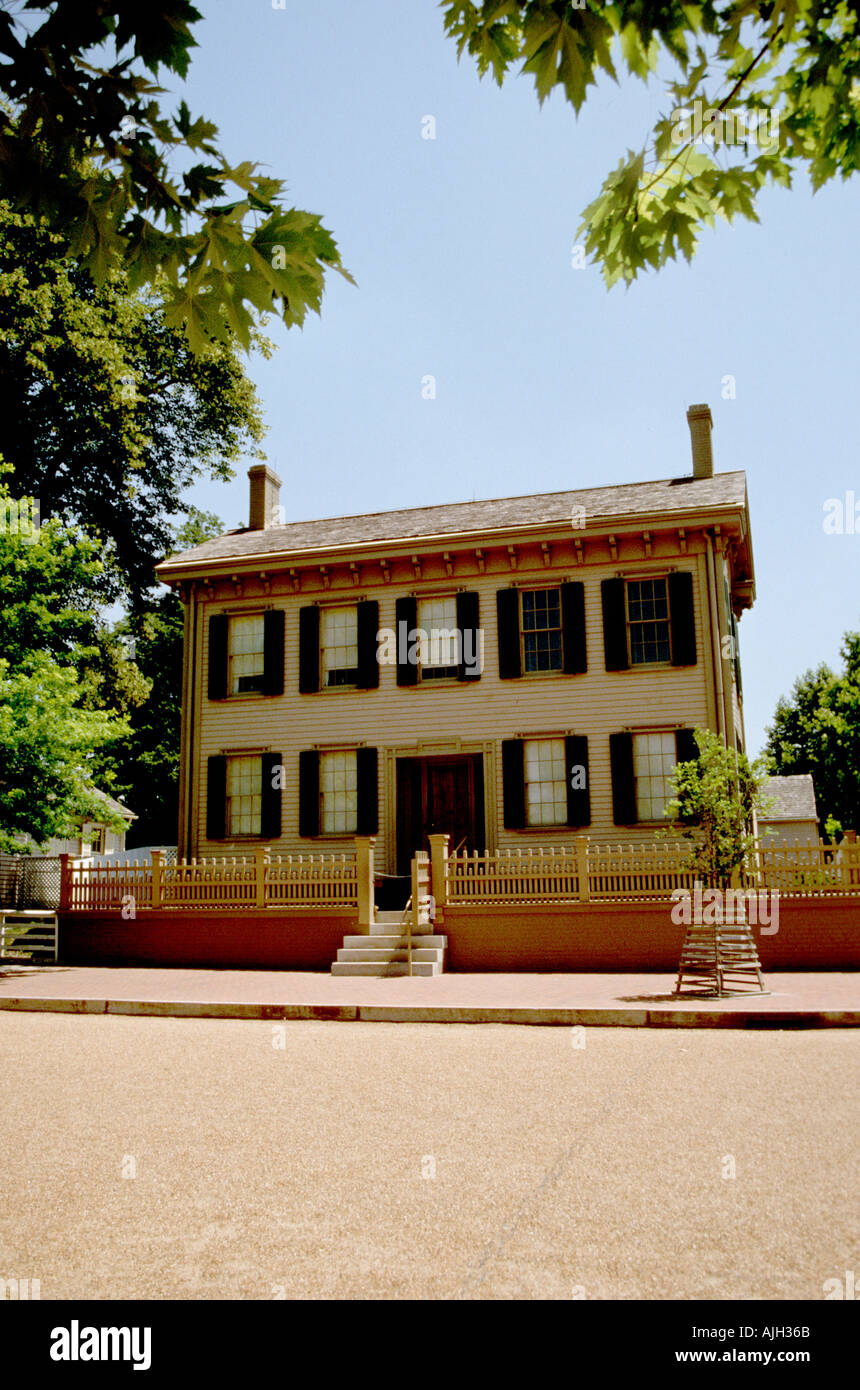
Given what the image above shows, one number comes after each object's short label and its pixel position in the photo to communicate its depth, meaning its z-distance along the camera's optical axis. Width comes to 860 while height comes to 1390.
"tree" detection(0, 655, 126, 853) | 16.61
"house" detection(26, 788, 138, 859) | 39.00
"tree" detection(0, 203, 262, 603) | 27.89
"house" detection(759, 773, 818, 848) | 41.57
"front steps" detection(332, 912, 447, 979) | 15.52
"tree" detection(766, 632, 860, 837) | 49.50
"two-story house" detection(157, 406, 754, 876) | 19.22
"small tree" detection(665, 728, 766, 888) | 13.52
